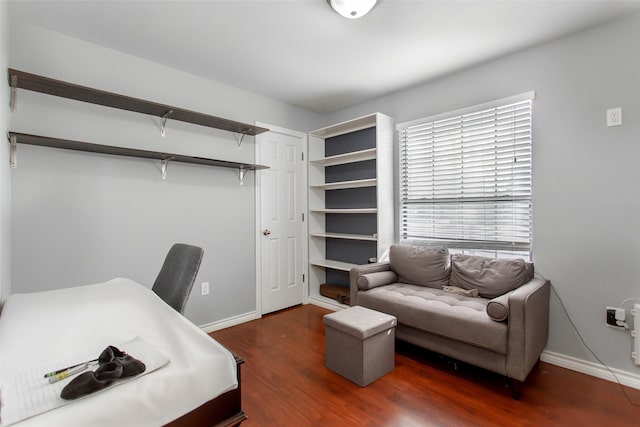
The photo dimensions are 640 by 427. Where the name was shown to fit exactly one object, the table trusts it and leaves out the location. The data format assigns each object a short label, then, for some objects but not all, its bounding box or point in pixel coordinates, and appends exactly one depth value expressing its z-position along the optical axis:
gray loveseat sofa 1.89
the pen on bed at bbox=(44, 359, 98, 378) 0.78
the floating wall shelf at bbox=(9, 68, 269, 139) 1.94
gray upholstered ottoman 2.04
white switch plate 2.08
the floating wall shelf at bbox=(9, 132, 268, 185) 1.97
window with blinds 2.53
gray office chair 1.61
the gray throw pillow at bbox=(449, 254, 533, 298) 2.33
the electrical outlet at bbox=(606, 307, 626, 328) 2.05
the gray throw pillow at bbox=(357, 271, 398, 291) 2.73
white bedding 0.70
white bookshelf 3.24
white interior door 3.45
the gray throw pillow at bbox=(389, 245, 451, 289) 2.75
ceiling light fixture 1.82
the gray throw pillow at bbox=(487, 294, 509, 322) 1.90
